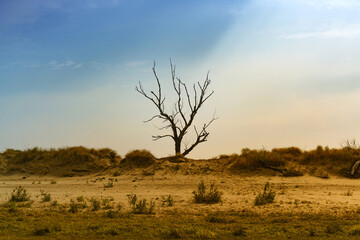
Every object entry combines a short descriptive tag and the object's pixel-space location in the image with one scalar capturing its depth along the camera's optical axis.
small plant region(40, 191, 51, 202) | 16.35
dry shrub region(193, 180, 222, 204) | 15.21
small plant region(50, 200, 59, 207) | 15.24
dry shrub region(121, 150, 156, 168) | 24.77
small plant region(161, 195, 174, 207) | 14.88
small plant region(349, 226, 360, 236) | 10.53
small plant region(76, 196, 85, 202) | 16.02
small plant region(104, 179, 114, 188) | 20.41
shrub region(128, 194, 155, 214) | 13.64
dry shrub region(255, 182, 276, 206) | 14.58
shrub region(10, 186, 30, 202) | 16.59
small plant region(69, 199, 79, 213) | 14.02
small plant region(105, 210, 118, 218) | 13.02
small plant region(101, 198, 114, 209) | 14.58
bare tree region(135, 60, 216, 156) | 32.42
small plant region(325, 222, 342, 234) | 10.78
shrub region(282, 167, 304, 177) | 21.14
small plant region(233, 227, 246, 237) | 10.59
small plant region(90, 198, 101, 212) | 14.24
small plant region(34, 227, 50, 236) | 10.90
